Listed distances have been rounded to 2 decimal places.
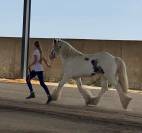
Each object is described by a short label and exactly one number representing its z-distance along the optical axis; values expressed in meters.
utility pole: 32.26
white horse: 16.88
